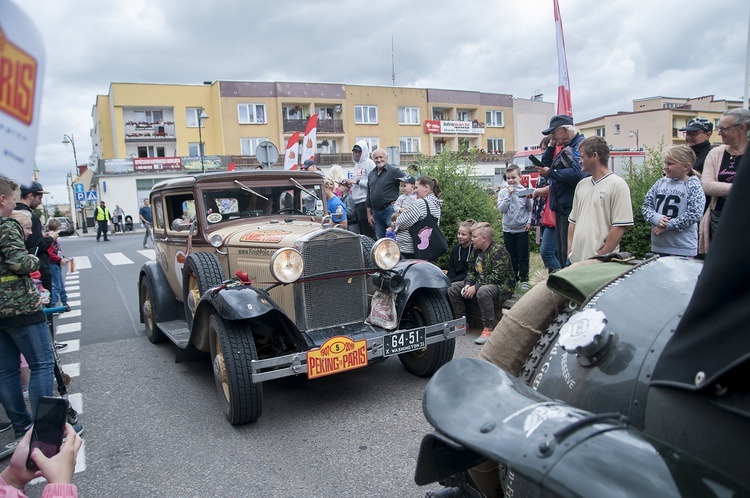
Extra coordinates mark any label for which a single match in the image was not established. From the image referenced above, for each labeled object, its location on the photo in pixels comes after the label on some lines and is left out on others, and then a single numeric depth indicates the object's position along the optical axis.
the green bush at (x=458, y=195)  7.41
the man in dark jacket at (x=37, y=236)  4.93
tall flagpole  6.47
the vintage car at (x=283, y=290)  3.67
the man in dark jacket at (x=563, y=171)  4.83
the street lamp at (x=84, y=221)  29.82
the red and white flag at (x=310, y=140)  10.89
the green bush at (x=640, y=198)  6.38
